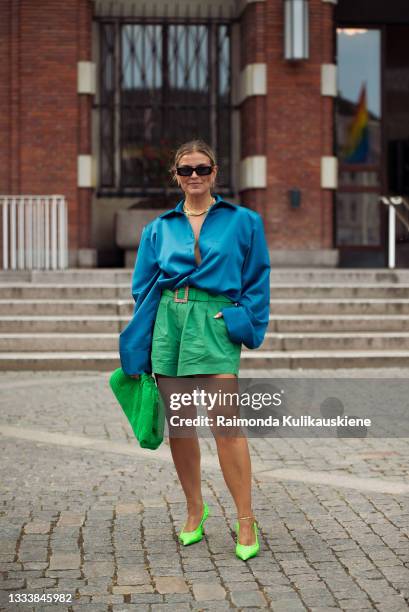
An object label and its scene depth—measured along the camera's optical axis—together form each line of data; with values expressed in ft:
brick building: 54.90
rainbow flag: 60.18
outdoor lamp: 53.67
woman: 15.33
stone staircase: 37.91
